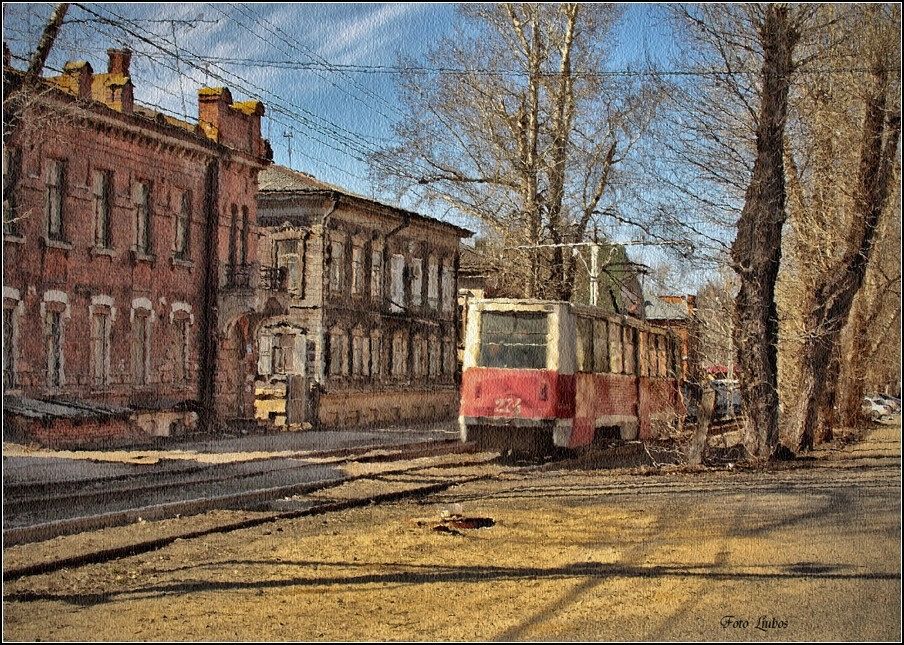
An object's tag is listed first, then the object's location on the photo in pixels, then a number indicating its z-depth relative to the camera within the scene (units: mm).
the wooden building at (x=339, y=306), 38812
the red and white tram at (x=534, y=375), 22547
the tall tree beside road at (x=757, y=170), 21109
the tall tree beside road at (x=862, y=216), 22125
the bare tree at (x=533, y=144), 36094
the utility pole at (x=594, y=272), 35656
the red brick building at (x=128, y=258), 26047
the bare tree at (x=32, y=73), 18234
